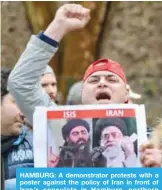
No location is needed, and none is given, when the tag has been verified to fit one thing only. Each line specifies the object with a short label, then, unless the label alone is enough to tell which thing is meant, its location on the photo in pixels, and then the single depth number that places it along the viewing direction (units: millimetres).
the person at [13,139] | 5040
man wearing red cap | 4220
